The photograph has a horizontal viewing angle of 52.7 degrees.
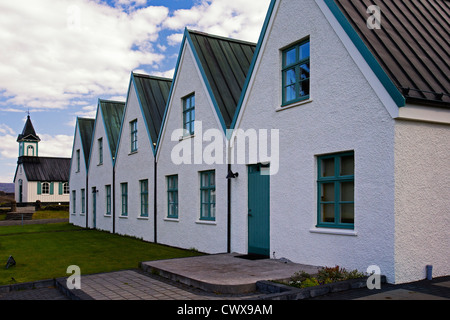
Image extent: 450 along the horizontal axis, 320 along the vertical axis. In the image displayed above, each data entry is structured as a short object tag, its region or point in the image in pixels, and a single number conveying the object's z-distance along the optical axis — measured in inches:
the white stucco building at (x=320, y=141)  326.6
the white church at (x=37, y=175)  2527.1
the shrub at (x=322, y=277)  301.9
